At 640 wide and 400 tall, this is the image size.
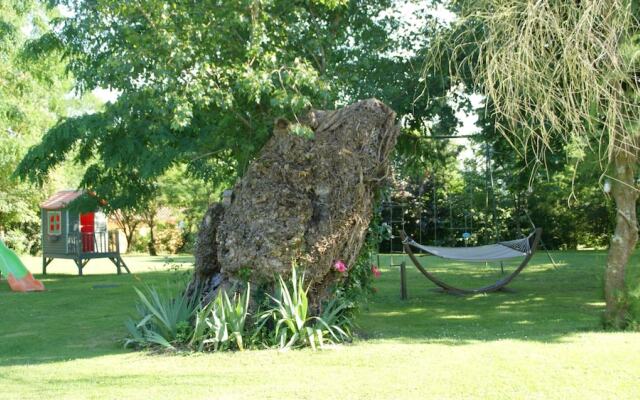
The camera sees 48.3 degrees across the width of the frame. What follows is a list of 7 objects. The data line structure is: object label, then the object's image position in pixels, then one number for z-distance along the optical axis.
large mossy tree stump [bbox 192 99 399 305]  6.77
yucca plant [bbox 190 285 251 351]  6.40
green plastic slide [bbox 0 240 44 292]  13.23
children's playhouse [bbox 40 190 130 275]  17.34
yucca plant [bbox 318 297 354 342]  6.79
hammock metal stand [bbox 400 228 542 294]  10.77
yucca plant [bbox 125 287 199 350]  6.70
